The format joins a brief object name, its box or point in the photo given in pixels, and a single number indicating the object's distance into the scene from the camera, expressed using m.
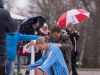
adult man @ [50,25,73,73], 9.72
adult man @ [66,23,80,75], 13.32
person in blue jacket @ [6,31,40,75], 10.73
